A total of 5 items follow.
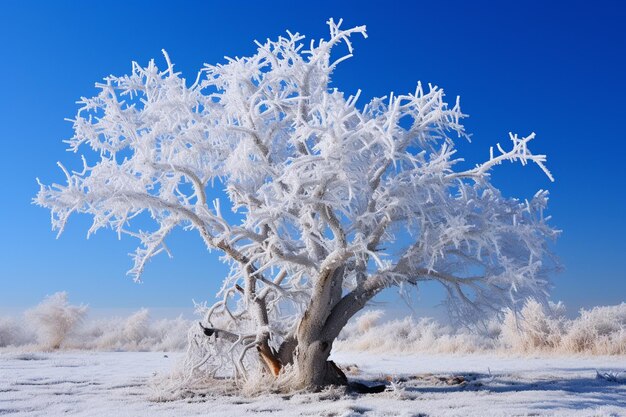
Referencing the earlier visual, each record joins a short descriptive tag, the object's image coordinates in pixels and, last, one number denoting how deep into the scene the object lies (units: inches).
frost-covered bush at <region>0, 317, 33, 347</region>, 767.1
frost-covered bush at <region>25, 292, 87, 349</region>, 716.0
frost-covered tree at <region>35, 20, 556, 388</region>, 311.3
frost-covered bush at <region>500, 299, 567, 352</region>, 594.5
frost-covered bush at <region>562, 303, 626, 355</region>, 557.0
